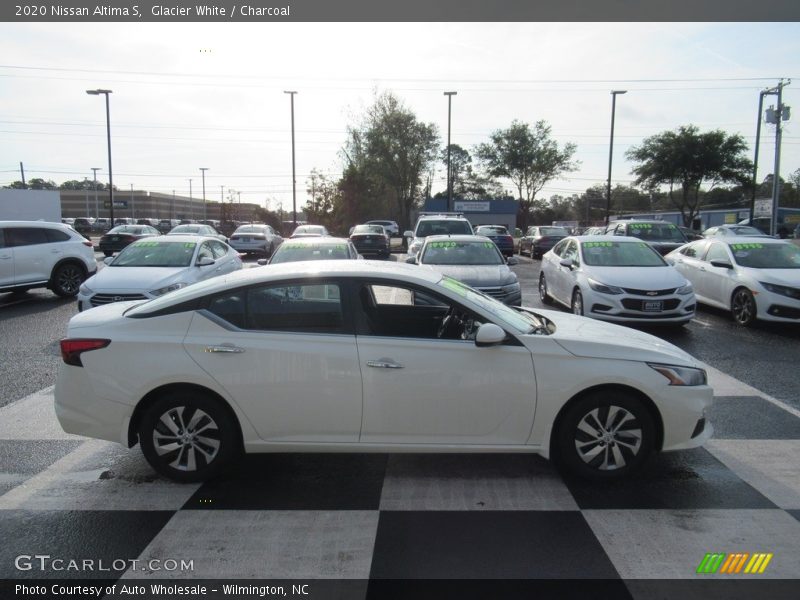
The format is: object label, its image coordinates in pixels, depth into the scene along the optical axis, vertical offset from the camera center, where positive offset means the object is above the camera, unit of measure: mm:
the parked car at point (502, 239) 25938 -510
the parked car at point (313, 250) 11203 -488
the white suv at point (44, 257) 12141 -781
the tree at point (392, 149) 49188 +6647
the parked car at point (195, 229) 27531 -272
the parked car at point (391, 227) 45062 -69
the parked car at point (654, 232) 17756 -63
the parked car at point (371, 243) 23859 -700
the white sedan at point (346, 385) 3900 -1070
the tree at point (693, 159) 44344 +5499
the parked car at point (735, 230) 24859 +20
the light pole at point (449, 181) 36488 +2991
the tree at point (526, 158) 63375 +7741
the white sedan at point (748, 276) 9266 -781
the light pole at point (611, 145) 35125 +5203
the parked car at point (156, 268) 8852 -771
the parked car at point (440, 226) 16375 +18
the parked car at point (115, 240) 24031 -722
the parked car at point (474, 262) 9633 -661
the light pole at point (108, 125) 32062 +5589
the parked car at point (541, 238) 26062 -479
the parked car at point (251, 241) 25062 -723
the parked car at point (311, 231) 23878 -246
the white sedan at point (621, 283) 9125 -882
